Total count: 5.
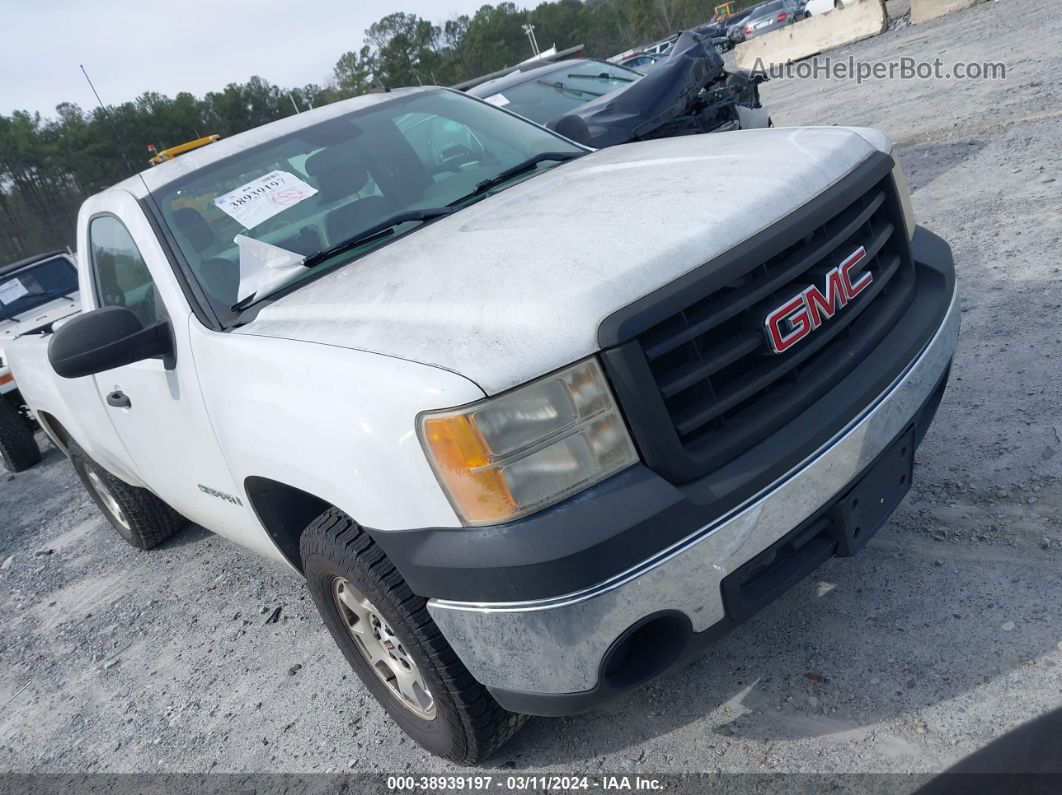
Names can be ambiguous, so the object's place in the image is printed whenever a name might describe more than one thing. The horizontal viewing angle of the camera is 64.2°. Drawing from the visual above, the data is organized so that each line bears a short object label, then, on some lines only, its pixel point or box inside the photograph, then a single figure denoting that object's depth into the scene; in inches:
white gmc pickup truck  70.6
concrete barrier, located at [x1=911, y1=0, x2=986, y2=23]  625.0
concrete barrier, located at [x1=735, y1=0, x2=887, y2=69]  681.0
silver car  1165.7
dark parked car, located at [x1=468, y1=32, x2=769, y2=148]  228.2
